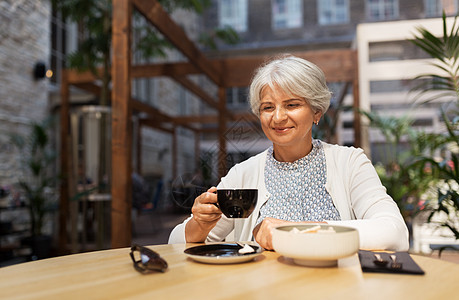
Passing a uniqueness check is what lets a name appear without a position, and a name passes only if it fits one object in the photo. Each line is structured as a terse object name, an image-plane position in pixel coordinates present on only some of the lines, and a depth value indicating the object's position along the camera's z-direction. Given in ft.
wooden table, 2.15
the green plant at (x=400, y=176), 12.85
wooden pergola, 8.59
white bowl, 2.53
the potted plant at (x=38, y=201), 13.11
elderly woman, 4.17
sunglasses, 2.60
